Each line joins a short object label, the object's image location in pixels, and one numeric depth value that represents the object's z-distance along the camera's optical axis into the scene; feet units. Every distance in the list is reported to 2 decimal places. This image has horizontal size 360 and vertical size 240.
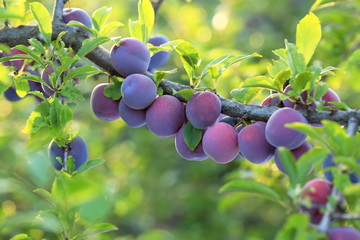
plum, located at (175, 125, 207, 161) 4.17
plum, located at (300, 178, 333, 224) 3.74
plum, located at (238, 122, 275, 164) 4.00
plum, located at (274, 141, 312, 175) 3.99
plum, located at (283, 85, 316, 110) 4.02
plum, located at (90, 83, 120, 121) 4.30
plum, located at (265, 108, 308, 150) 3.90
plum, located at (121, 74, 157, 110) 4.08
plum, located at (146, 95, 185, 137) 4.11
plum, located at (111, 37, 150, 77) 4.12
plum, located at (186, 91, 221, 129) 4.05
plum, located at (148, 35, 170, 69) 4.50
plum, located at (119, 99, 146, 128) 4.21
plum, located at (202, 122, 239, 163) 4.04
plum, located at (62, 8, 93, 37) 4.35
